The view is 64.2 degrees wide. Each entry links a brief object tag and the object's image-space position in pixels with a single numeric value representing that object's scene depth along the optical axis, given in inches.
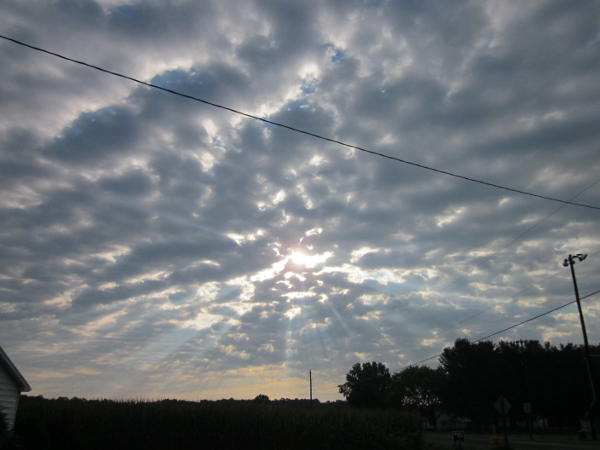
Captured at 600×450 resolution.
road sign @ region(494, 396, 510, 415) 1053.8
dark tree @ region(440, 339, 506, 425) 2819.9
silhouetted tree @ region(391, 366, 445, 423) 4785.9
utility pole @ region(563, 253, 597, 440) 1434.2
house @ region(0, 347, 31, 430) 664.4
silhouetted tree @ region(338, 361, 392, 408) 4328.5
